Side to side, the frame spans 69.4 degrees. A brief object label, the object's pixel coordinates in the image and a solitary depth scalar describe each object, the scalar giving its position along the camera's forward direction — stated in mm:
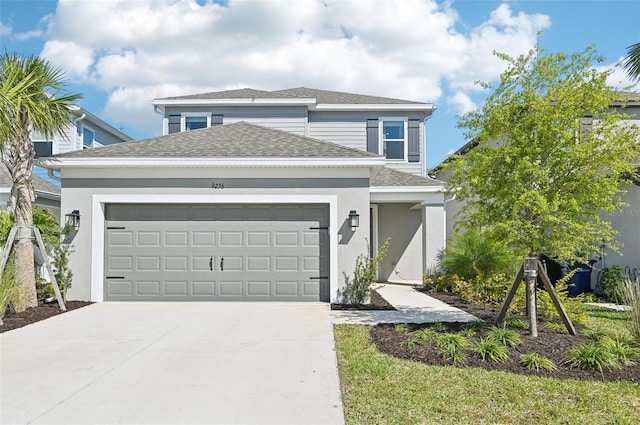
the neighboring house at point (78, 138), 18062
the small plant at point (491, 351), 5879
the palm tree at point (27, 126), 9023
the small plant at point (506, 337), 6463
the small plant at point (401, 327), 7598
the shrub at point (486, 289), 11175
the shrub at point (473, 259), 12125
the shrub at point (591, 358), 5523
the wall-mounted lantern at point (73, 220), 10500
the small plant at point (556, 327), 7416
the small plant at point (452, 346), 5918
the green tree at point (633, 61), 12193
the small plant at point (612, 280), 11086
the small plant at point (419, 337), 6580
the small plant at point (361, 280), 10406
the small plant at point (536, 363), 5563
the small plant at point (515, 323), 7730
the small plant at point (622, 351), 5752
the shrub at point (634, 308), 6625
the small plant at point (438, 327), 7621
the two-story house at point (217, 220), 10609
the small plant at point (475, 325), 7718
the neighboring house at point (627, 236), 11531
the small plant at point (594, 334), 6771
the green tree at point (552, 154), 6660
